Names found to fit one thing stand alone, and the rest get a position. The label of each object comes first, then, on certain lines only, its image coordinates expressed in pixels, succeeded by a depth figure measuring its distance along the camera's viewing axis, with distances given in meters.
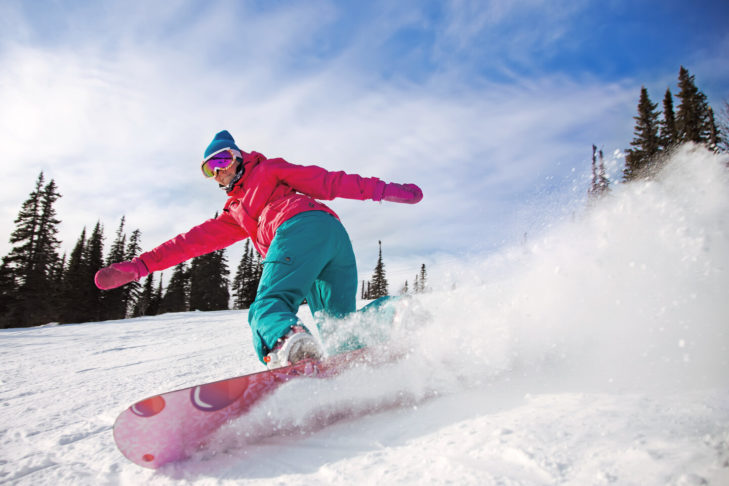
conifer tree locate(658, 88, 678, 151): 23.92
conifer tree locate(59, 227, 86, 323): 32.12
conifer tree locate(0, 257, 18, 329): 27.14
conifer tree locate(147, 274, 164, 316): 44.91
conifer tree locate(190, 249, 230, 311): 39.62
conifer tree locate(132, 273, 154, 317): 46.16
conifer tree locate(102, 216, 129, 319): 34.88
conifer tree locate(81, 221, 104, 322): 33.12
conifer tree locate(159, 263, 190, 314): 43.16
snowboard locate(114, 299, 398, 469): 1.37
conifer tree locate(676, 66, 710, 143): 21.98
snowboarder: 1.89
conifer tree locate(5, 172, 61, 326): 28.00
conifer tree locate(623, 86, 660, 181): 24.62
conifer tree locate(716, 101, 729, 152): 16.06
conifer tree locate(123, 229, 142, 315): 38.56
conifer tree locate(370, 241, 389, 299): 44.02
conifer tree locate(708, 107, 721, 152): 17.53
